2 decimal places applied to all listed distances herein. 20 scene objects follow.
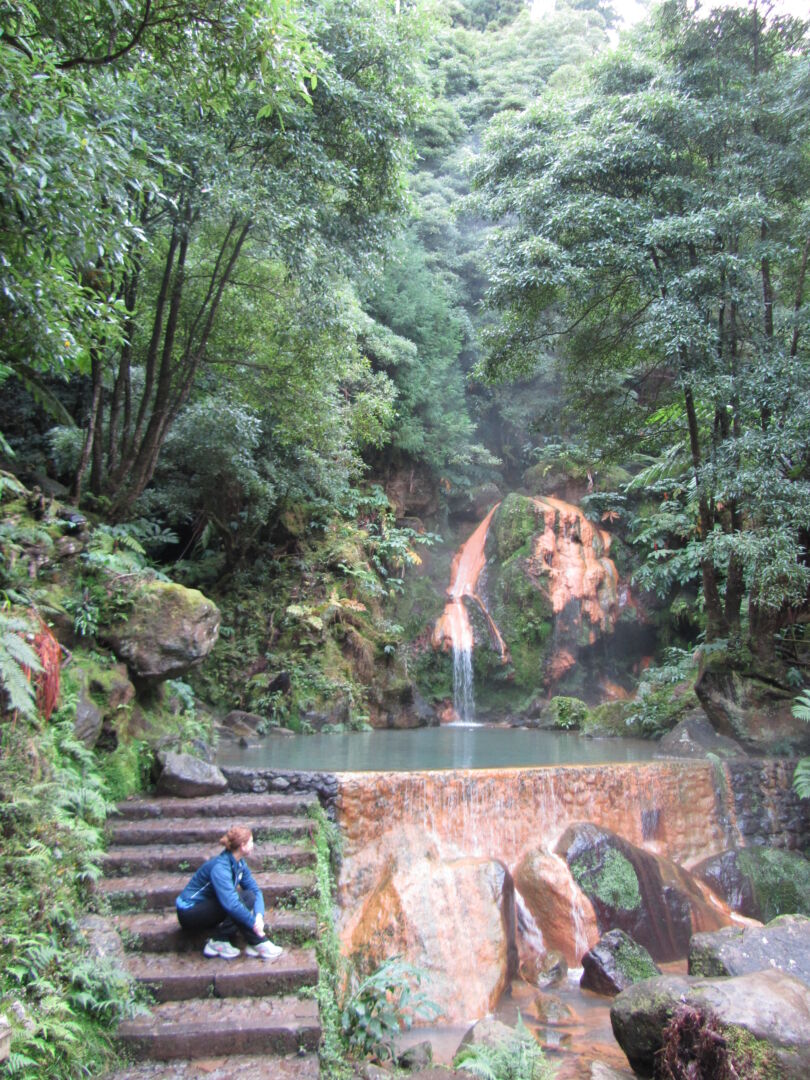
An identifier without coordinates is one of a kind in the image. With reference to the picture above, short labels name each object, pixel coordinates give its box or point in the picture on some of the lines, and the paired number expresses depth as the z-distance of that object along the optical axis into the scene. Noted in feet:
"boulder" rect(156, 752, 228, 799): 20.77
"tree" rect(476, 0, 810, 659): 30.17
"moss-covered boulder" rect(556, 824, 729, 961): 23.48
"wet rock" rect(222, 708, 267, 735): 38.29
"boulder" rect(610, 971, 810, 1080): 13.43
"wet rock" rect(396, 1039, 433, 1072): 14.90
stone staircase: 12.24
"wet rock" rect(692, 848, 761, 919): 26.04
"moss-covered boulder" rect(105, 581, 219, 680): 22.63
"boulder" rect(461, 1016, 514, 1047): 15.73
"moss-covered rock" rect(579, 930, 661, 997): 20.12
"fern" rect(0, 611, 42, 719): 13.67
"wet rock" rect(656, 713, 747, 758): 32.25
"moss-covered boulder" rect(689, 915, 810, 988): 17.28
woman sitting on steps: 14.21
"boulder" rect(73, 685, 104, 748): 18.84
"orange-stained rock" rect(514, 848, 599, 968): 22.50
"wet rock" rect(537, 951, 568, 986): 21.39
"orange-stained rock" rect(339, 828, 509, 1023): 20.34
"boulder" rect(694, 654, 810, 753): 31.71
